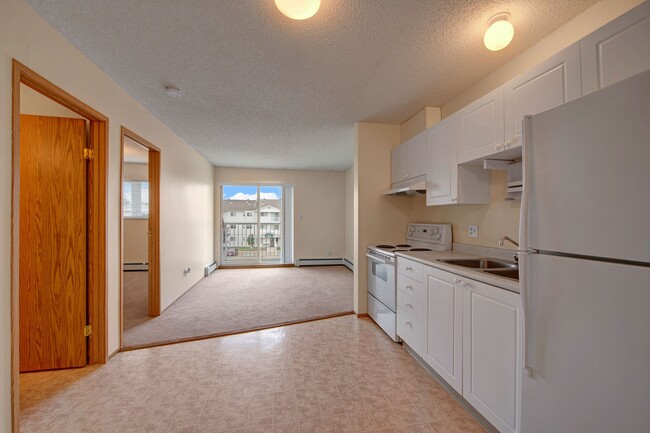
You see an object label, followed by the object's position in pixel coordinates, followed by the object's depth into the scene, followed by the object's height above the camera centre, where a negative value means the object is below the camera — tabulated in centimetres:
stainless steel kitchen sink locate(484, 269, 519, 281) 171 -37
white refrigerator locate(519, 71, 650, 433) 81 -17
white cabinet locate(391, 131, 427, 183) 275 +68
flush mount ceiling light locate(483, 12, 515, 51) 160 +116
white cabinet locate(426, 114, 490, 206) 222 +38
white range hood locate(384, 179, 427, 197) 264 +30
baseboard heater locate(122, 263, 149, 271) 592 -112
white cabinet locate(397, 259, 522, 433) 133 -77
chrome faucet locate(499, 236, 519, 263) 183 -18
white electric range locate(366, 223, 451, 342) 264 -54
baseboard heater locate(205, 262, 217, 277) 553 -114
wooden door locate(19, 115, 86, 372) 205 -21
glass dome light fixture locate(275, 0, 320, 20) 131 +108
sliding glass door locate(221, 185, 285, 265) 656 -13
